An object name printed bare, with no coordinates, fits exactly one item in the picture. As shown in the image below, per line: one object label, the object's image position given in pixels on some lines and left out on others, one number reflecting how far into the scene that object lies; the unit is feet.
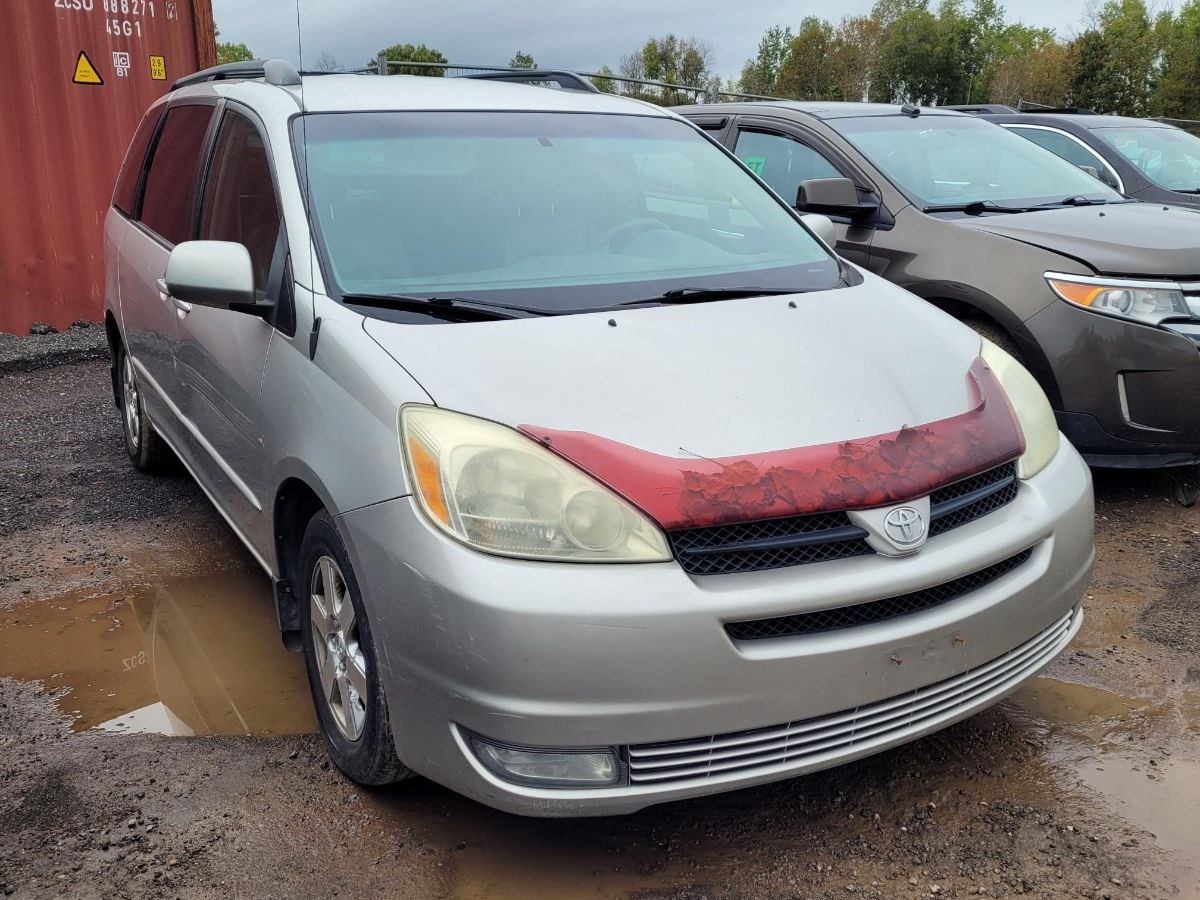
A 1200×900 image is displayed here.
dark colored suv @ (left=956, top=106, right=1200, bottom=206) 27.81
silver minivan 6.99
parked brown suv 14.37
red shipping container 25.29
